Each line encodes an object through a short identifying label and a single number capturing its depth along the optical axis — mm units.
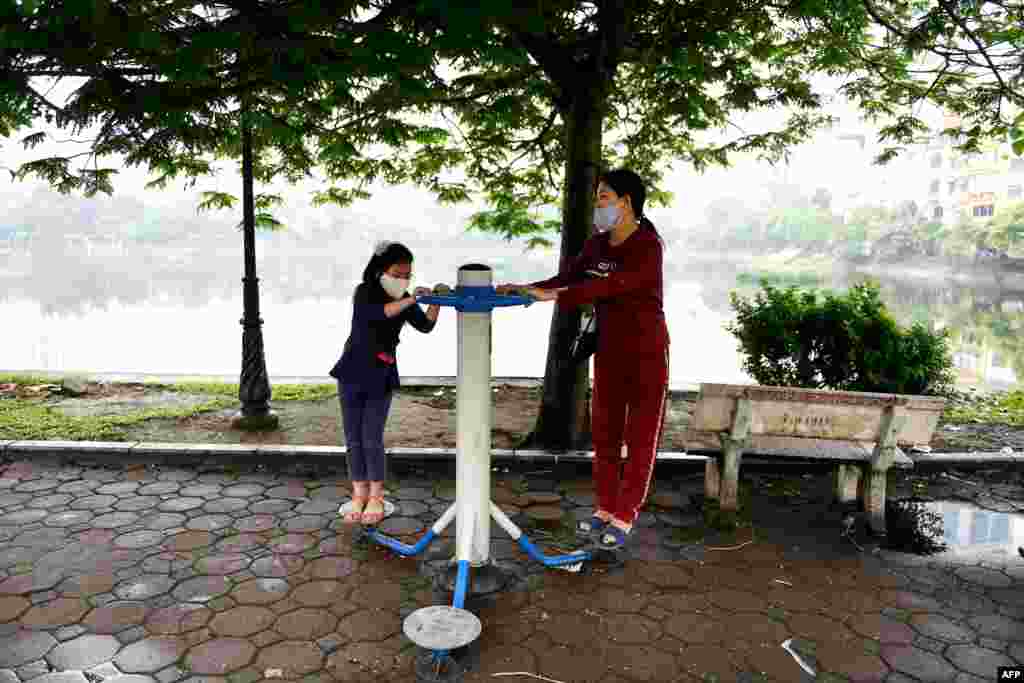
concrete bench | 4555
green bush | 6520
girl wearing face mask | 4094
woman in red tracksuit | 3908
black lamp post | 6555
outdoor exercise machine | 3518
